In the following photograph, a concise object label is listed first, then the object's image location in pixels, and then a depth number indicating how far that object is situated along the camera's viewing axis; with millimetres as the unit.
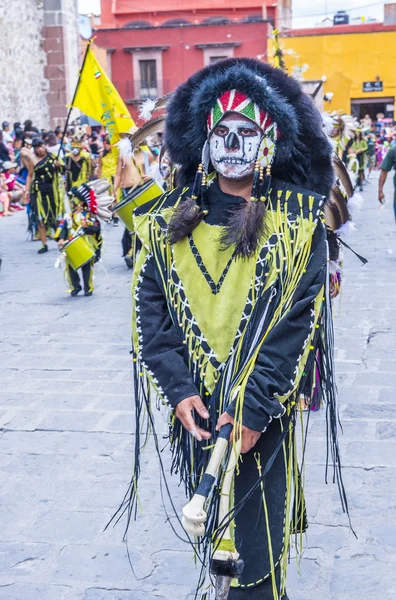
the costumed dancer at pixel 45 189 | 12891
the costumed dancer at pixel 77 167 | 13258
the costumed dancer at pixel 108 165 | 14906
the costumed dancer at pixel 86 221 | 9258
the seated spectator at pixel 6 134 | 20438
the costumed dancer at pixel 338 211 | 3935
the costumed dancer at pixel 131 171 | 11781
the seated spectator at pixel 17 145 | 19159
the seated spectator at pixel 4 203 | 17672
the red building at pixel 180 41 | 41125
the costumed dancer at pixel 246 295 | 2600
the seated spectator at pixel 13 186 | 18328
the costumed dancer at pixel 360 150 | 20531
